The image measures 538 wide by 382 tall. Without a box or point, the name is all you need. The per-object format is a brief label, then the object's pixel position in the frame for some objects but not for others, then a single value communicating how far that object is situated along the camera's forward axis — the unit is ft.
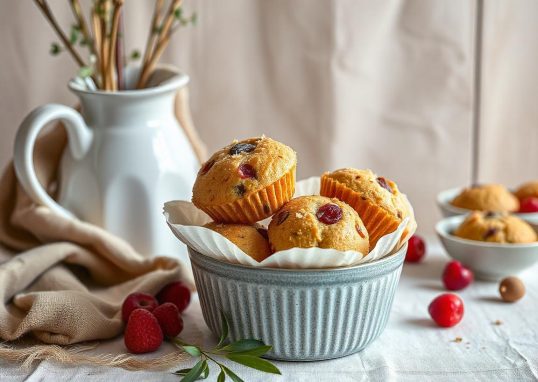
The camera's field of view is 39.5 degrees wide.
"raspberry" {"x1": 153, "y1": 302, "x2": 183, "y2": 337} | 3.14
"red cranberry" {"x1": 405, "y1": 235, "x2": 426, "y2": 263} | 4.21
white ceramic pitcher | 3.76
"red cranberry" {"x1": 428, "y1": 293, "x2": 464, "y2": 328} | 3.31
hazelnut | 3.59
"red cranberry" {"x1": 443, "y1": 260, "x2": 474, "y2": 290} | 3.77
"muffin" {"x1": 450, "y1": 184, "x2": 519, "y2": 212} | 4.34
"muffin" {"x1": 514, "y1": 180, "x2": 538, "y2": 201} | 4.46
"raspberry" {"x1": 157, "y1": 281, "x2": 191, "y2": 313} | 3.47
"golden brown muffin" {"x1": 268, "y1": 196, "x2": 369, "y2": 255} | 2.78
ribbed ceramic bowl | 2.81
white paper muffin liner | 2.72
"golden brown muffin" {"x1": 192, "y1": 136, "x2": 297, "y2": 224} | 2.89
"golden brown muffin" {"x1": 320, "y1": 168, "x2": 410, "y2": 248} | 2.98
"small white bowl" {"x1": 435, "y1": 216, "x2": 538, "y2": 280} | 3.80
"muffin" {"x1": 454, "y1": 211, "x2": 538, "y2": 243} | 3.90
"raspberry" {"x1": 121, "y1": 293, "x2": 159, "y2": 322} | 3.22
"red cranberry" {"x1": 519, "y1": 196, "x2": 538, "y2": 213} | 4.30
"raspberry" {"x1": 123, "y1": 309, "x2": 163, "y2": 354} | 3.01
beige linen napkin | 3.12
